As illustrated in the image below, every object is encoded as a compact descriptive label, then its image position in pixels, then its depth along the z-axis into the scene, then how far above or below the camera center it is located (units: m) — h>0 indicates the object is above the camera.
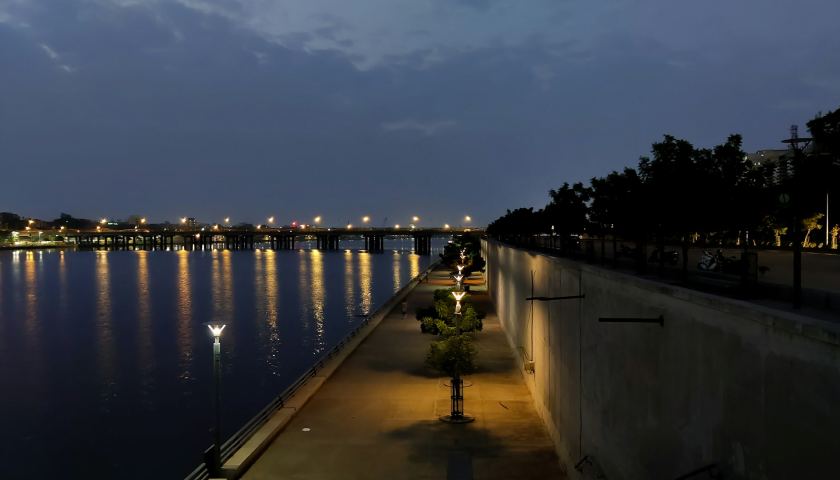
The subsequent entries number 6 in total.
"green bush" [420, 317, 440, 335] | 30.09 -4.49
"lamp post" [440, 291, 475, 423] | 20.19 -5.32
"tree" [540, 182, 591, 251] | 36.00 +0.91
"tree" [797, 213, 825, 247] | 24.56 +0.00
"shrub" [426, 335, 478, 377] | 21.53 -4.02
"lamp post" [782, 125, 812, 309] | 7.24 -0.24
